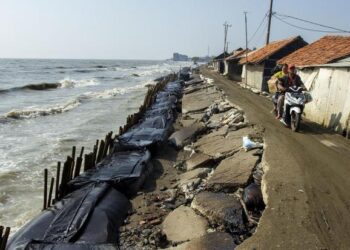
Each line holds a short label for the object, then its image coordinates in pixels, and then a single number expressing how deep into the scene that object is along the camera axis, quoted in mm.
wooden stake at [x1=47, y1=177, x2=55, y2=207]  8356
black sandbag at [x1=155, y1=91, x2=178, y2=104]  25353
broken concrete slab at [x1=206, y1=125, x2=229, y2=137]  12909
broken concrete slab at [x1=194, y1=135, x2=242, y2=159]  10827
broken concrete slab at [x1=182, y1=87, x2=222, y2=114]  20816
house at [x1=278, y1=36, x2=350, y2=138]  12070
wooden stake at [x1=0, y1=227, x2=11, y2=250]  5862
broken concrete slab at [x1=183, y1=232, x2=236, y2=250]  5801
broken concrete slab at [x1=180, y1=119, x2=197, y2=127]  17008
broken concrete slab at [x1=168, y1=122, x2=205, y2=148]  13852
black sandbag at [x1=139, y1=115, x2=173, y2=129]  16109
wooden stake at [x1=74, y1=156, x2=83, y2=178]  9773
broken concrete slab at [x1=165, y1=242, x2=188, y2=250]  6031
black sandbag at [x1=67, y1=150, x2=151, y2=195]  9242
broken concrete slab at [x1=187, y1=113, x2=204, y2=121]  17947
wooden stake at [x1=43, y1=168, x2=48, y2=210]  8284
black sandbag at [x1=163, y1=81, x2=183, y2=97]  30016
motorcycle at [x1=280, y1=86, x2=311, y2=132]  11797
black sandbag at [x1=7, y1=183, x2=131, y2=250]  6473
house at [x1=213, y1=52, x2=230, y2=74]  58062
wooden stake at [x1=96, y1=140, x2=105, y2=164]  11556
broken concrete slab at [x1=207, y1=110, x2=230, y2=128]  14916
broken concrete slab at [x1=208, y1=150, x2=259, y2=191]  8234
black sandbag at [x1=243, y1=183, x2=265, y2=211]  7121
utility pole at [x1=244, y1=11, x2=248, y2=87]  31141
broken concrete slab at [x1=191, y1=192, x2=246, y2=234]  6633
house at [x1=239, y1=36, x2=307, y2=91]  27500
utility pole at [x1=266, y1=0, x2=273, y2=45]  33975
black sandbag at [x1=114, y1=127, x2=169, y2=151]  12516
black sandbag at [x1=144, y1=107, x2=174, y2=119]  19428
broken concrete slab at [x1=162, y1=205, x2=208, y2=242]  6586
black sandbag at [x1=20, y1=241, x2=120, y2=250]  5929
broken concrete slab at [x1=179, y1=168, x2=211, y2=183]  9609
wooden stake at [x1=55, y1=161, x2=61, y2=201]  8648
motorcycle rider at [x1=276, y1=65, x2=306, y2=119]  12312
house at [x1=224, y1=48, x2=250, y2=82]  44844
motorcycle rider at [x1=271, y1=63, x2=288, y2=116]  12697
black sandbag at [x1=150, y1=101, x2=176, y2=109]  22145
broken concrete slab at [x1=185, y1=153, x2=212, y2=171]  10617
